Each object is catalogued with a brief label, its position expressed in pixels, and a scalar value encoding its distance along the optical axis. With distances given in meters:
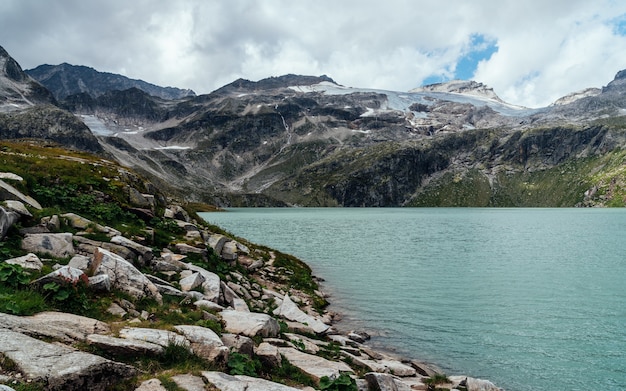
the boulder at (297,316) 24.91
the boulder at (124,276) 15.59
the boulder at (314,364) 14.59
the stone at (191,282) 19.77
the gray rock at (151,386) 9.73
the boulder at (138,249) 20.69
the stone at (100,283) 14.42
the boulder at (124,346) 10.77
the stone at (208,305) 17.72
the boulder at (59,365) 8.58
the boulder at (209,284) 20.04
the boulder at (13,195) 19.61
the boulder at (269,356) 13.98
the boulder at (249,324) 16.17
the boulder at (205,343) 12.44
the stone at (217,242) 31.60
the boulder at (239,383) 10.72
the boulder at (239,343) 13.66
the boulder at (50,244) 16.78
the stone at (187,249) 26.88
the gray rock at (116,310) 13.58
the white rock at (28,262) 14.31
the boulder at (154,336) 11.86
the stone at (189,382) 10.18
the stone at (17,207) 18.20
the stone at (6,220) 16.30
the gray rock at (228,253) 32.45
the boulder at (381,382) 14.48
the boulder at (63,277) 13.20
